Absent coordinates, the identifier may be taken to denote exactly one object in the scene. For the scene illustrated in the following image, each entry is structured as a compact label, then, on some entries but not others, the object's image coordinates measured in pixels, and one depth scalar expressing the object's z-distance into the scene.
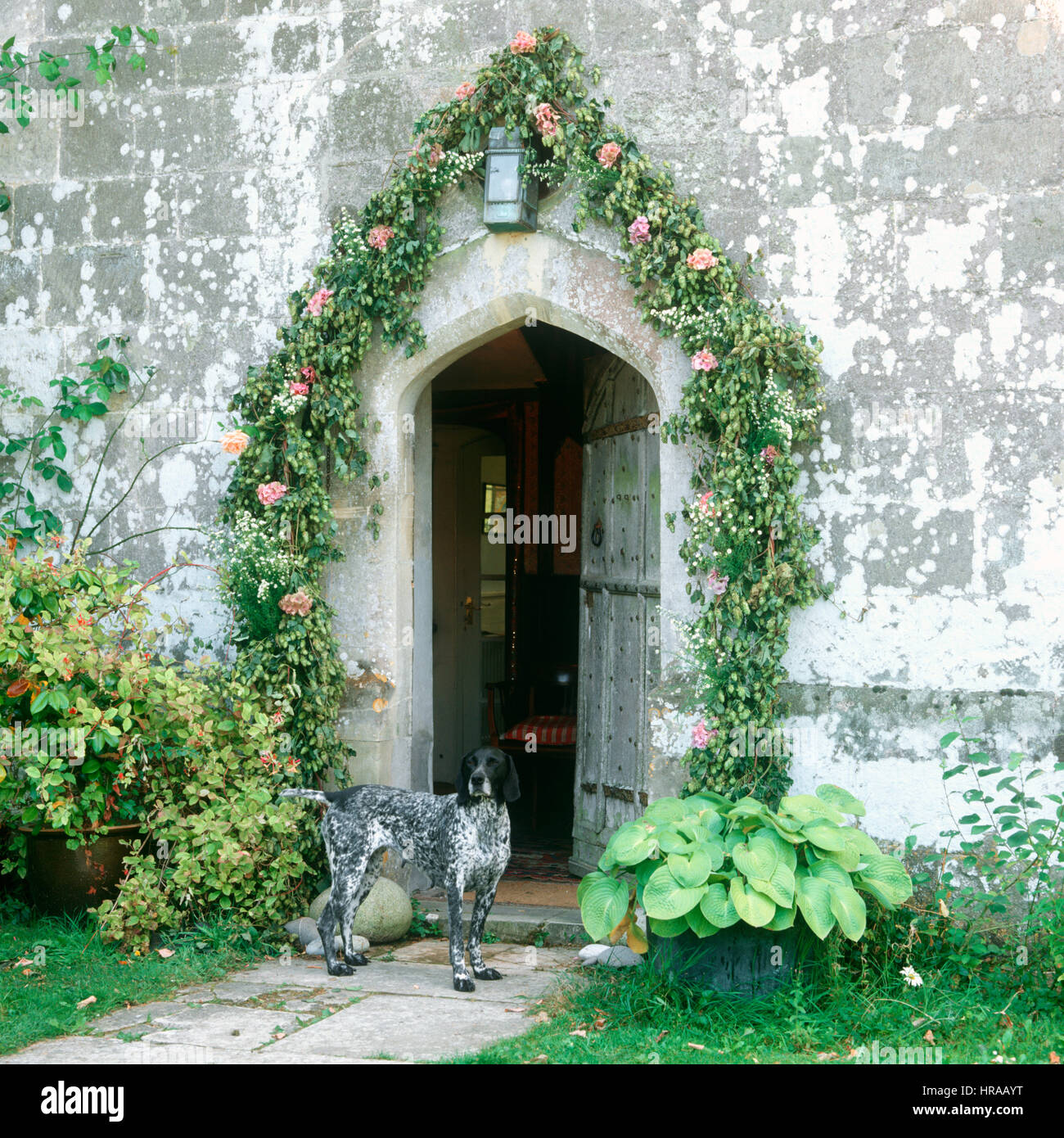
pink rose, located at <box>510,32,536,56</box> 4.68
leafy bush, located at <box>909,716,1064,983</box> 3.80
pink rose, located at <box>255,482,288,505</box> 4.86
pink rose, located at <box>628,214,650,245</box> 4.52
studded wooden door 5.18
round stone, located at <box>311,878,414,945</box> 4.67
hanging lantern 4.69
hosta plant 3.46
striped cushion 6.71
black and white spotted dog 4.11
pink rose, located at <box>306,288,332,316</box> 4.92
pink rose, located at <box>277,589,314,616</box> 4.82
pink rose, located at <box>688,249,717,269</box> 4.43
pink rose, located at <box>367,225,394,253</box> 4.86
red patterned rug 5.66
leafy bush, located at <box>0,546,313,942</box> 4.35
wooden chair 6.73
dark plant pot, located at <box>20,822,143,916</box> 4.57
